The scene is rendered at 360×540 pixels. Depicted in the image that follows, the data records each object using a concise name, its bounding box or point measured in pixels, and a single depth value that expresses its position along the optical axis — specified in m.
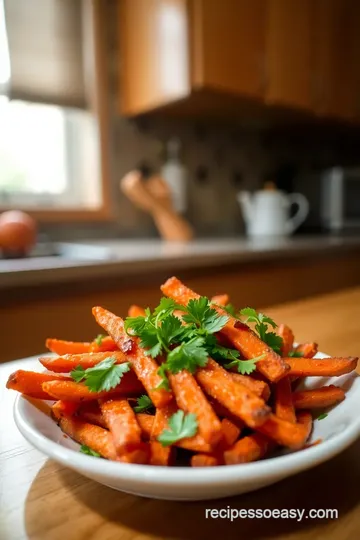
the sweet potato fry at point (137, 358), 0.42
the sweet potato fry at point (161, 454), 0.38
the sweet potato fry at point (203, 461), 0.37
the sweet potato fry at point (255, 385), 0.42
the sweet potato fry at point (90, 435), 0.40
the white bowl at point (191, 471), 0.34
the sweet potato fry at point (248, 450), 0.38
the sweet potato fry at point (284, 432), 0.38
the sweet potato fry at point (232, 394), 0.37
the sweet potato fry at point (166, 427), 0.37
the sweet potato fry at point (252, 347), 0.44
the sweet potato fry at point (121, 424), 0.38
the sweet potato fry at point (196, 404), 0.37
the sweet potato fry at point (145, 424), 0.42
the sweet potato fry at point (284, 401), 0.44
